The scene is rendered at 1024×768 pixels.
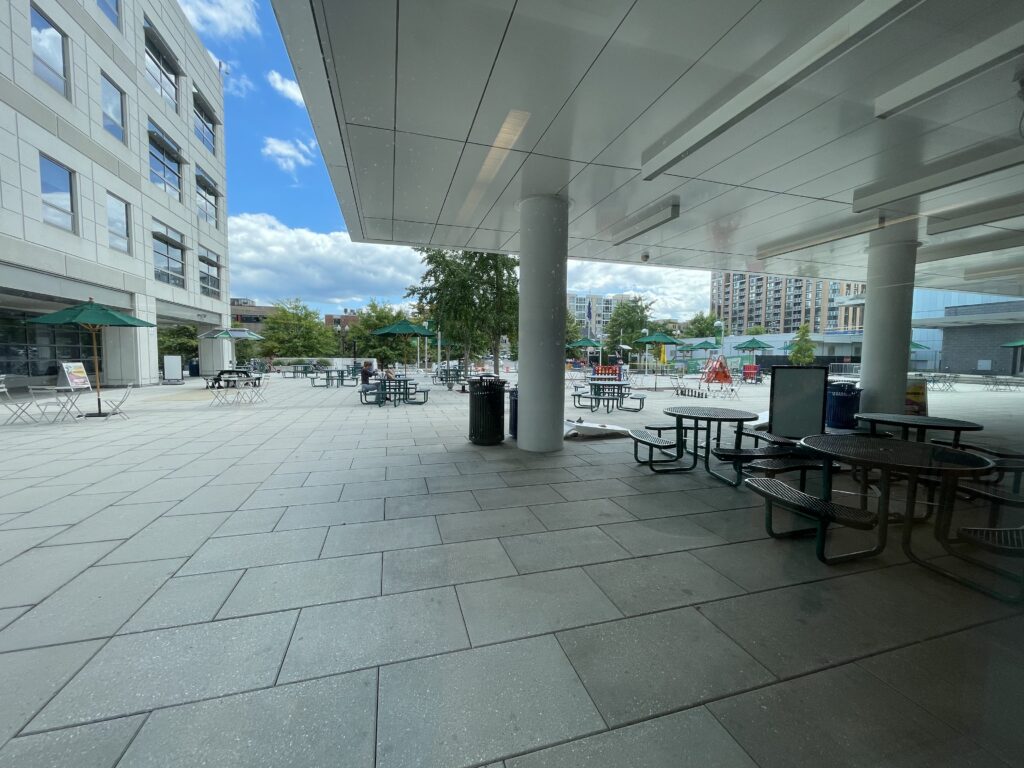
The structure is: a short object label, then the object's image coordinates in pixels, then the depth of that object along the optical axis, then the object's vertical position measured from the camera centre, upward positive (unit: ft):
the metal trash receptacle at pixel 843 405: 28.89 -2.90
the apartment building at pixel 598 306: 314.88 +37.81
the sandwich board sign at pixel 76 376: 32.65 -2.63
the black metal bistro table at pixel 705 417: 17.15 -2.33
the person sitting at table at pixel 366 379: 42.68 -3.40
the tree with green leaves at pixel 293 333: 133.39 +4.62
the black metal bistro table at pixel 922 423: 15.83 -2.24
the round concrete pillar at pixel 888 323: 27.25 +2.62
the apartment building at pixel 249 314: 258.45 +20.41
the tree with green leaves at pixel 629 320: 141.59 +12.22
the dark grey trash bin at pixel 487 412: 23.85 -3.26
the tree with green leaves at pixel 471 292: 53.06 +7.65
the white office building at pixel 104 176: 42.19 +20.70
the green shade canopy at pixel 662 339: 57.35 +2.60
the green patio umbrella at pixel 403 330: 48.39 +2.41
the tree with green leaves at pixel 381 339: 126.52 +3.55
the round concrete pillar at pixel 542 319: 21.35 +1.78
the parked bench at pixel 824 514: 9.82 -3.53
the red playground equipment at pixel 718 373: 61.77 -2.05
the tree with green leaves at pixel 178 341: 132.98 +1.34
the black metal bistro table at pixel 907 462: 9.26 -2.18
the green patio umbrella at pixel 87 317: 31.29 +1.92
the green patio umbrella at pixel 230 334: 66.23 +1.88
